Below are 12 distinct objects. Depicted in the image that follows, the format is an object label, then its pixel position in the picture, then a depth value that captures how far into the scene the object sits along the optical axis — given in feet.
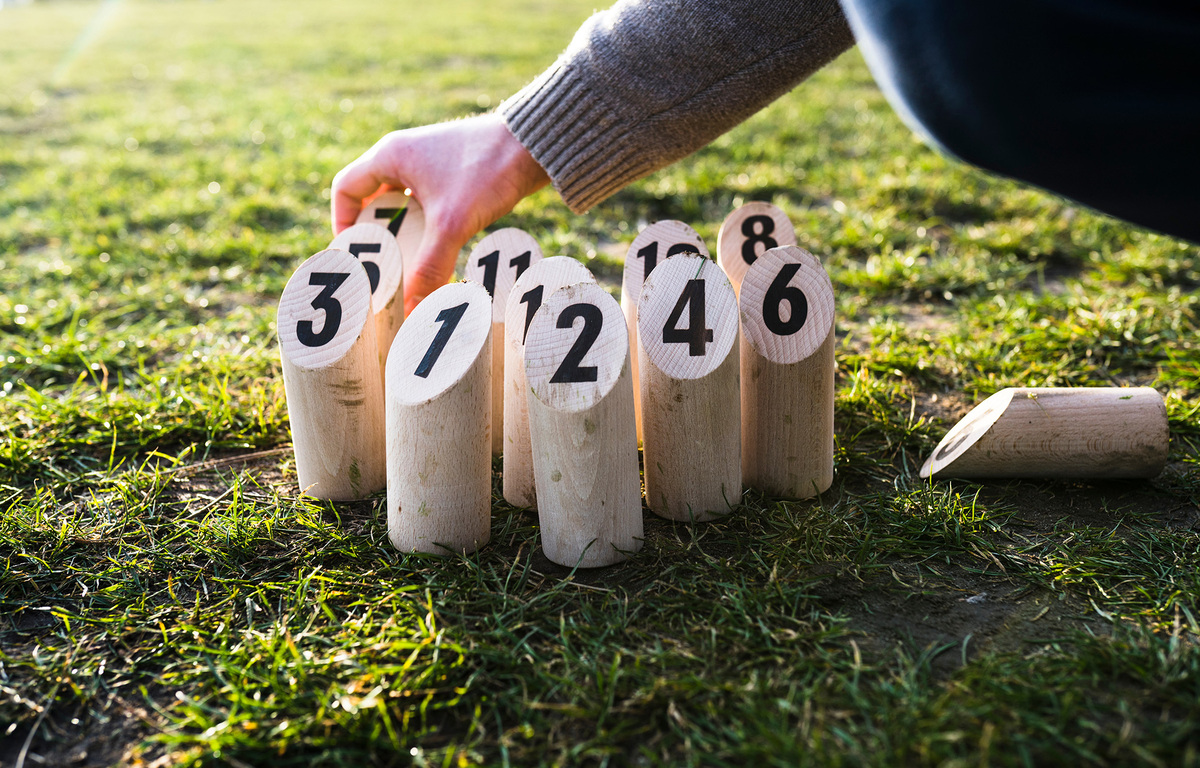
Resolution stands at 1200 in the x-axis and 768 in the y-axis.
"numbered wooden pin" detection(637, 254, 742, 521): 3.38
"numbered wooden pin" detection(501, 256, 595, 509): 3.49
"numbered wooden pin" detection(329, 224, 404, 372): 3.67
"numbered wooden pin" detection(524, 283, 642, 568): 3.28
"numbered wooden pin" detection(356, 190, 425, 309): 3.88
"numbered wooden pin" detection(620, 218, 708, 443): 3.73
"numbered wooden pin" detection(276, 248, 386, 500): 3.47
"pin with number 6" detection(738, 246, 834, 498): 3.48
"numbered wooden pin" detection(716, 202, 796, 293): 3.87
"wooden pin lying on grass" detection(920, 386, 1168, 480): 3.54
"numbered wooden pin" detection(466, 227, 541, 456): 3.68
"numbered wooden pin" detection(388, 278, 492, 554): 3.31
